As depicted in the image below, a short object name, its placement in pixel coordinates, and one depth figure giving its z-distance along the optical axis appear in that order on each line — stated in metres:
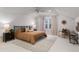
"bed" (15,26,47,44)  1.55
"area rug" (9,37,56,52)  1.49
